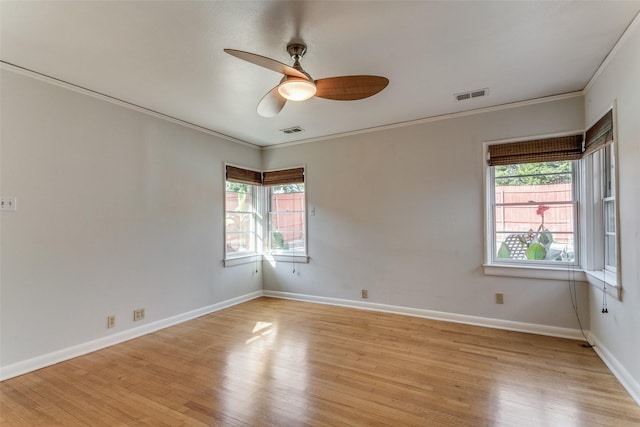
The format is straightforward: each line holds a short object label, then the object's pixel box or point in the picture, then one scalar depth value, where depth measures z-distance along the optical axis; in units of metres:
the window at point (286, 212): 4.98
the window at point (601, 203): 2.63
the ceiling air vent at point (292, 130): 4.28
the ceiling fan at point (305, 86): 1.98
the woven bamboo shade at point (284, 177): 4.91
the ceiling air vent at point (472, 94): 3.12
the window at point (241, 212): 4.68
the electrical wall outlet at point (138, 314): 3.38
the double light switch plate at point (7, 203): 2.49
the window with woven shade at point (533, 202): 3.28
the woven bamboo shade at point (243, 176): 4.67
